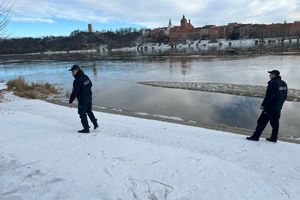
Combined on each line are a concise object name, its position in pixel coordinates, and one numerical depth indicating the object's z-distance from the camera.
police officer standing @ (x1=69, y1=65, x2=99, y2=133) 5.13
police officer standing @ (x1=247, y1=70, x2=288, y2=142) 4.80
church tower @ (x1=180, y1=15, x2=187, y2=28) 117.85
